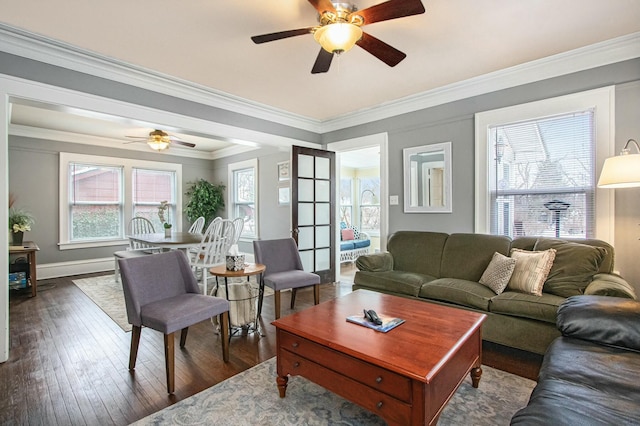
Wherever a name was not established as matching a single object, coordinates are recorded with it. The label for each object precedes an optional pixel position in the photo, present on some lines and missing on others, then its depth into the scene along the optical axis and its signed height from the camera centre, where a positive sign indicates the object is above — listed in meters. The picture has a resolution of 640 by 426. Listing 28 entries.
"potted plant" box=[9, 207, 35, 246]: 4.42 -0.15
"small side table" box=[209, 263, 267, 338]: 2.77 -0.53
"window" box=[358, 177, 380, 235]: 8.37 +0.20
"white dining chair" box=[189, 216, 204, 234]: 5.90 -0.25
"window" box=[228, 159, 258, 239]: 6.50 +0.41
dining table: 4.15 -0.37
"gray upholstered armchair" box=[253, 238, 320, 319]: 3.27 -0.65
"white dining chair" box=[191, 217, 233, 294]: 4.17 -0.48
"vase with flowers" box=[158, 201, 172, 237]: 5.00 -0.20
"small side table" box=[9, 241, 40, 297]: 4.24 -0.61
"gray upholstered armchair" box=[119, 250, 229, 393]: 2.10 -0.66
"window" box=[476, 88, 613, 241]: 2.85 +0.45
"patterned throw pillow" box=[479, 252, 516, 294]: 2.71 -0.54
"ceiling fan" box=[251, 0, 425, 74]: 1.81 +1.17
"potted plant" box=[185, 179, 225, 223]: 6.99 +0.30
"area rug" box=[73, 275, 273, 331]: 3.52 -1.12
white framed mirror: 3.82 +0.43
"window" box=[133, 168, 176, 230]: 6.49 +0.45
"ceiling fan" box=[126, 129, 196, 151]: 4.85 +1.14
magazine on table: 1.87 -0.68
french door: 4.57 +0.07
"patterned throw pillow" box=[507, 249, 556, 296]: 2.56 -0.50
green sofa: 2.33 -0.61
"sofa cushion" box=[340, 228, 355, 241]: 7.32 -0.52
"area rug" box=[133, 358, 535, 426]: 1.78 -1.17
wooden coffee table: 1.43 -0.74
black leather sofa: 1.10 -0.70
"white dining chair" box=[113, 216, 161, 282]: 4.73 -0.52
